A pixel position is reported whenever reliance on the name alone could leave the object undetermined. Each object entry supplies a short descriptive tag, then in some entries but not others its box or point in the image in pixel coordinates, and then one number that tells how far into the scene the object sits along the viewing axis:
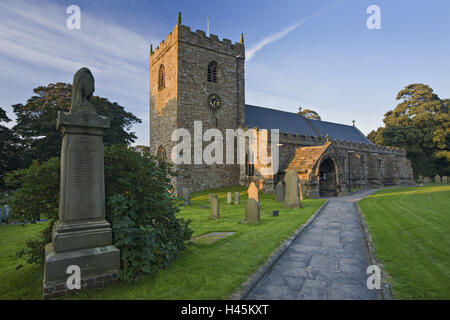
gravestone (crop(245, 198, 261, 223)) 8.91
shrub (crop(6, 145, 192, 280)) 4.05
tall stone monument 3.68
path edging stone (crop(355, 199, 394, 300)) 3.46
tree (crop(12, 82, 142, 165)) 21.80
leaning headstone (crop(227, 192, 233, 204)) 15.89
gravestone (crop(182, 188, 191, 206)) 15.64
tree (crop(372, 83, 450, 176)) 39.28
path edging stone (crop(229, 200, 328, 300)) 3.47
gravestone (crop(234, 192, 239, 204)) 15.60
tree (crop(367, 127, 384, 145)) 45.65
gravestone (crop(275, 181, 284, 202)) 15.91
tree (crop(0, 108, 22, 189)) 17.74
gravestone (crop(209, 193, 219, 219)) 10.33
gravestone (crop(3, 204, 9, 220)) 11.32
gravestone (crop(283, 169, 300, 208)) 12.81
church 20.22
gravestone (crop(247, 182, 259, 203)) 10.66
